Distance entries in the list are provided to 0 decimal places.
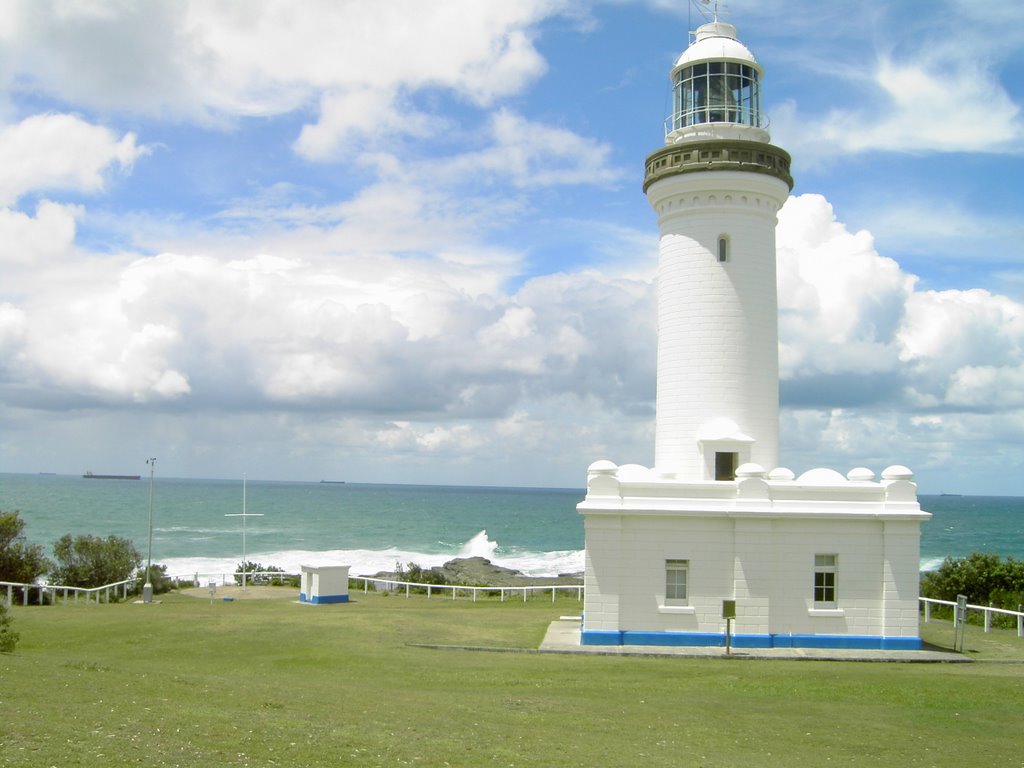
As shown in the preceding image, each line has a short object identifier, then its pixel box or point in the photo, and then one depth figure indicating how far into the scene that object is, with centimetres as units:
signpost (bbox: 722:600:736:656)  1678
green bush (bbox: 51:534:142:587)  3306
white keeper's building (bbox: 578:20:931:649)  1788
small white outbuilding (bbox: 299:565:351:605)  2494
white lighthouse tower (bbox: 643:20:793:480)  1998
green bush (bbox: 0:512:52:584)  2978
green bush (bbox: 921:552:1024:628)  2547
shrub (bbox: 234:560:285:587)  3222
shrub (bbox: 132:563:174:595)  3069
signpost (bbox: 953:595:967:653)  1756
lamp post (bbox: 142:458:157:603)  2552
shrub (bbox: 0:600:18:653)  1338
